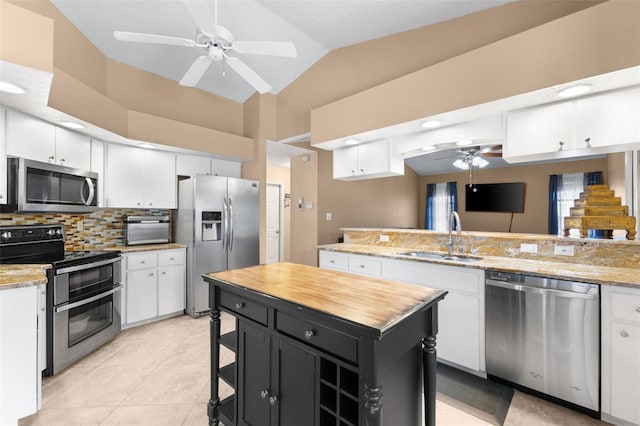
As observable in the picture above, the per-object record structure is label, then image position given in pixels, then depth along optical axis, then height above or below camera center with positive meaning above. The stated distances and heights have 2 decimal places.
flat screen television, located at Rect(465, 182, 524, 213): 6.12 +0.39
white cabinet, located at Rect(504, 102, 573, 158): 1.99 +0.65
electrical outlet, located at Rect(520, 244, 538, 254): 2.43 -0.31
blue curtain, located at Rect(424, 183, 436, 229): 7.30 +0.12
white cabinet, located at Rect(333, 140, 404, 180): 3.08 +0.62
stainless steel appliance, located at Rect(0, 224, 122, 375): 2.23 -0.70
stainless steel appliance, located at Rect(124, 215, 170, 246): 3.41 -0.22
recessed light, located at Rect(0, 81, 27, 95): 1.77 +0.85
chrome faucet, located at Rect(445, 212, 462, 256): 2.73 -0.27
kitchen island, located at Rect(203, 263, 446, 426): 1.01 -0.59
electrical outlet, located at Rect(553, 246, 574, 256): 2.26 -0.31
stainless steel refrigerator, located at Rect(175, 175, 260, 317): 3.51 -0.19
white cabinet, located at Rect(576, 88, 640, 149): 1.76 +0.64
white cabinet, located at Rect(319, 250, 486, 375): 2.18 -0.80
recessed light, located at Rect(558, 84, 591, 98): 1.82 +0.84
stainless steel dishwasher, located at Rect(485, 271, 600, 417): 1.75 -0.86
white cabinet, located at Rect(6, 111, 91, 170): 2.23 +0.65
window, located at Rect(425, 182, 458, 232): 7.00 +0.27
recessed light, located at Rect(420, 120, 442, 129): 2.54 +0.86
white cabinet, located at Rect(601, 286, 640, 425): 1.61 -0.85
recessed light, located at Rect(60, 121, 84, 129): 2.60 +0.86
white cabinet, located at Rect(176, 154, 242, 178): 3.86 +0.71
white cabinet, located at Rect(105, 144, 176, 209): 3.28 +0.45
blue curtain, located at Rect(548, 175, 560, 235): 5.67 +0.18
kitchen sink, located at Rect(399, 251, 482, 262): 2.52 -0.44
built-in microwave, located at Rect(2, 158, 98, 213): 2.21 +0.23
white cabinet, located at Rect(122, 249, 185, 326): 3.14 -0.88
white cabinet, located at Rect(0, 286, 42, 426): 1.56 -0.83
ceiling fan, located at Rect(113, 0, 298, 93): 1.82 +1.27
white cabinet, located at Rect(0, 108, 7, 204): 2.12 +0.36
